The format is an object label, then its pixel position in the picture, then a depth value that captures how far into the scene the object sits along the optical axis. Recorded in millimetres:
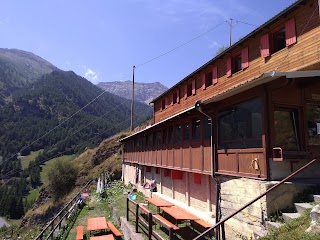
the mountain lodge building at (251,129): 9422
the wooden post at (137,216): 14234
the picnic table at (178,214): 12336
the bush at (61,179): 52694
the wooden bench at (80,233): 15969
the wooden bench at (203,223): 11854
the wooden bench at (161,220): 11298
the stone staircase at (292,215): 7859
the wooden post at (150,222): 11531
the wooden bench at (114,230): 15711
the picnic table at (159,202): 15536
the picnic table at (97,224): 16136
